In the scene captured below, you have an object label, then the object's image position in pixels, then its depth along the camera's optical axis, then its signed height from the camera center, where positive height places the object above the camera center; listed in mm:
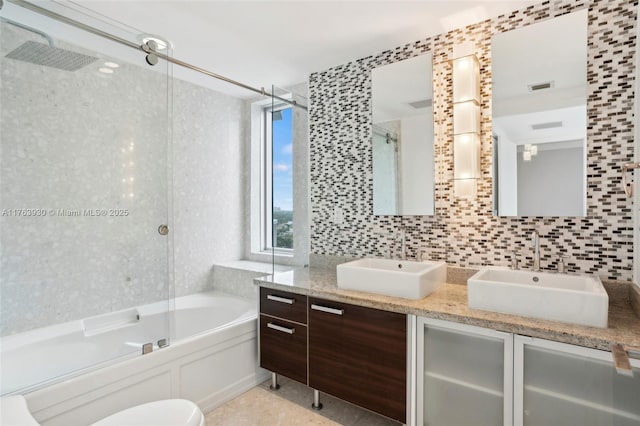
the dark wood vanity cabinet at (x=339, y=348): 1808 -828
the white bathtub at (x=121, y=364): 1665 -859
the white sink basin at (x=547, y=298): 1404 -400
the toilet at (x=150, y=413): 1453 -962
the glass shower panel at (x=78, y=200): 1864 +59
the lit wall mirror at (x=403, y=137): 2363 +513
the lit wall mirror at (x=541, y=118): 1855 +517
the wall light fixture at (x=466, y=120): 2104 +552
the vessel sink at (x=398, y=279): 1850 -408
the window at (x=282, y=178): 2937 +291
